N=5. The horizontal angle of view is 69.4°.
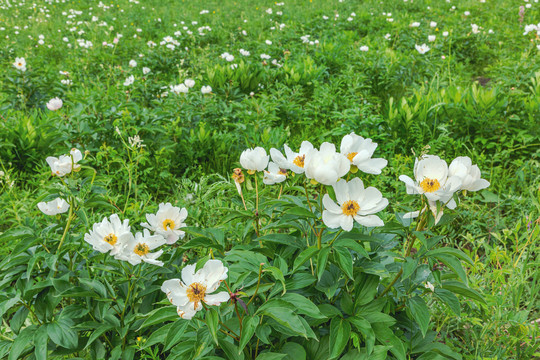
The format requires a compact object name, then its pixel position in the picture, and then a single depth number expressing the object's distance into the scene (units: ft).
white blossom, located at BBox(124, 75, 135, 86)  11.77
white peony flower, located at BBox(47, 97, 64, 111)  9.09
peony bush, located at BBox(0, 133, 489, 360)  3.57
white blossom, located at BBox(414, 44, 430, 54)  14.47
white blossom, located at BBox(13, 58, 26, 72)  12.23
